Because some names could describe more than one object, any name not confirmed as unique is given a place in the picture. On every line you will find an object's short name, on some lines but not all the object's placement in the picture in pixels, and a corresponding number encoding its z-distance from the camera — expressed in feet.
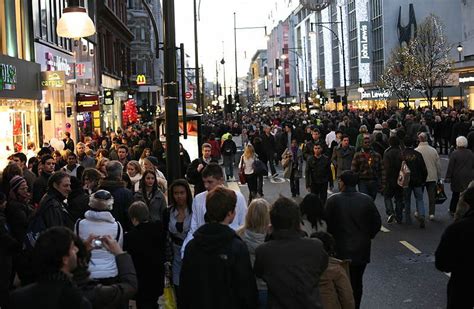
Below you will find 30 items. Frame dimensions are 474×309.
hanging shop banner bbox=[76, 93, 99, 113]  108.78
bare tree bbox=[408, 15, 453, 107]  197.26
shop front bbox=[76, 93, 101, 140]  109.19
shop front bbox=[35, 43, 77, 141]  80.59
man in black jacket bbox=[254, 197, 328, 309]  16.67
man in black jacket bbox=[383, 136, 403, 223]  46.57
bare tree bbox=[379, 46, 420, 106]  204.23
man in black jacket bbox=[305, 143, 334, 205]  48.32
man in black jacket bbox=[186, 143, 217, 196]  33.78
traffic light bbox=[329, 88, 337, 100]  185.62
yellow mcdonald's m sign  212.84
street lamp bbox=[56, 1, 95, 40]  33.42
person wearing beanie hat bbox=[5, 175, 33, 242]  24.76
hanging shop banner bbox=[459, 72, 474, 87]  185.12
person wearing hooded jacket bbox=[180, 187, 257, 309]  16.28
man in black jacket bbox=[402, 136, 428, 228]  45.37
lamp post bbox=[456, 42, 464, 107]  187.59
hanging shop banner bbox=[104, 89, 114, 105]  136.20
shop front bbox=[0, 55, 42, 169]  66.59
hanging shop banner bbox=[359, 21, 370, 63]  303.48
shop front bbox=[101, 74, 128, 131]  138.70
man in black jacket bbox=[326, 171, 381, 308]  25.04
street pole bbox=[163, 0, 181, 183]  33.50
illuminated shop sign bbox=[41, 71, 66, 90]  80.07
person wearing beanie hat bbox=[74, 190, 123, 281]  20.44
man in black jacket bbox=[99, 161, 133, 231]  27.40
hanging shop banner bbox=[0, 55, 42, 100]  64.95
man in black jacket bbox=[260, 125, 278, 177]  81.51
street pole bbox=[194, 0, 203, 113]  98.11
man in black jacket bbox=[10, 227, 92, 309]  12.50
